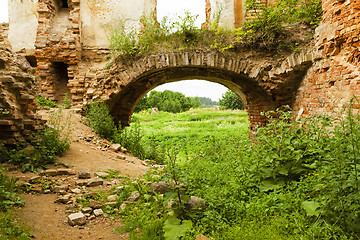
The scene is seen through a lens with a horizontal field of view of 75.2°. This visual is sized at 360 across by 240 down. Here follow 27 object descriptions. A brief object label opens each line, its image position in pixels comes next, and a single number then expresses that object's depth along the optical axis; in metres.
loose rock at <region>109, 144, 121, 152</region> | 5.89
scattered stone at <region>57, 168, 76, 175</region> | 3.90
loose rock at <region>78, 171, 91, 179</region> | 3.87
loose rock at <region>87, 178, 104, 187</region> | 3.59
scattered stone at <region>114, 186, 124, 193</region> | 3.38
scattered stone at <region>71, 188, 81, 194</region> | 3.31
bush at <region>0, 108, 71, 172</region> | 3.88
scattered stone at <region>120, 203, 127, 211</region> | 2.91
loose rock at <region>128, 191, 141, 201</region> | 3.11
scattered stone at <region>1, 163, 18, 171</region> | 3.66
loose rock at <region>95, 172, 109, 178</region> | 3.99
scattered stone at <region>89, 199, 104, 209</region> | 2.94
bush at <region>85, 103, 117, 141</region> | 6.52
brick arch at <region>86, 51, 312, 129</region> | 6.57
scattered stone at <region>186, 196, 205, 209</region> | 2.65
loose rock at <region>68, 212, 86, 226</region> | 2.58
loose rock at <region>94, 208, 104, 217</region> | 2.80
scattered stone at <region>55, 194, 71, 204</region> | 3.02
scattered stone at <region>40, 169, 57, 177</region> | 3.78
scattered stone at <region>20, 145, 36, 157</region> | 4.03
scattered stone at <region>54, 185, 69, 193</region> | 3.29
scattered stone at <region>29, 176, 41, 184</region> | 3.45
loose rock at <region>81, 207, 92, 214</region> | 2.82
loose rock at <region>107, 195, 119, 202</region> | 3.12
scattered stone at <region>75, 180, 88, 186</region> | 3.58
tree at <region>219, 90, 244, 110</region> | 36.34
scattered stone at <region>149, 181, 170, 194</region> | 3.20
